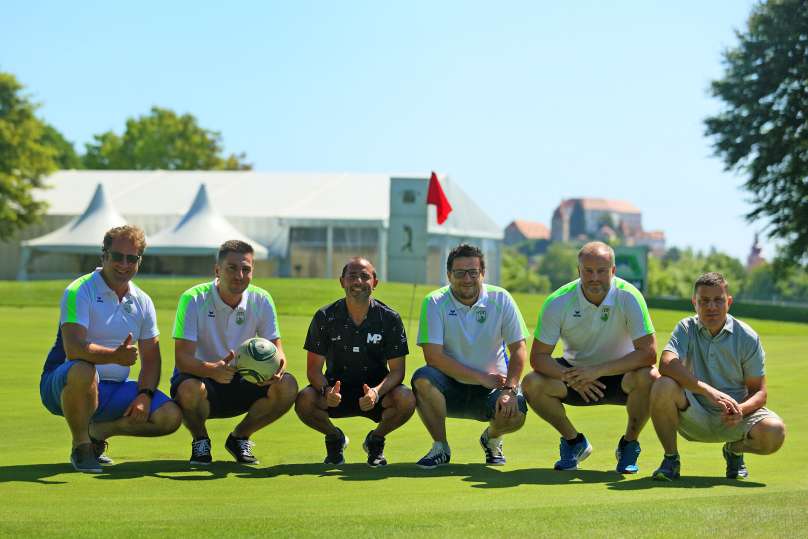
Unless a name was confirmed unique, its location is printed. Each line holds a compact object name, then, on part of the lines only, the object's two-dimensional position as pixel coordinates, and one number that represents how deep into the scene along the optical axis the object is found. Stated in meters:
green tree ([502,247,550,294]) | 126.25
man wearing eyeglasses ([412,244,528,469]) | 9.59
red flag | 30.17
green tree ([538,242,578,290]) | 186.25
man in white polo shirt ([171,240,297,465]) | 9.41
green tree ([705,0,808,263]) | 52.72
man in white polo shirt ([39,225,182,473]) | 8.84
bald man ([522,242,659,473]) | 9.35
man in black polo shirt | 9.59
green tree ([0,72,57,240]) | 67.62
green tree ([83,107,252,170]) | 104.25
